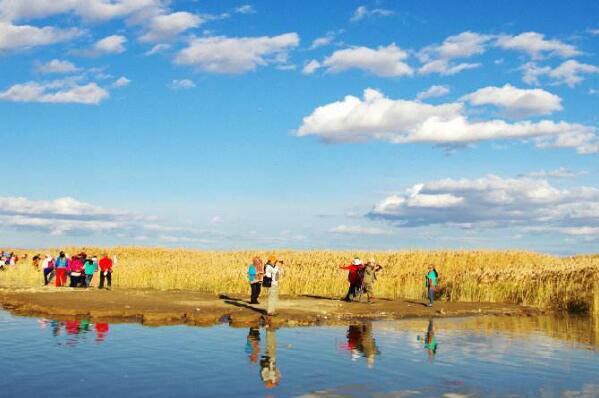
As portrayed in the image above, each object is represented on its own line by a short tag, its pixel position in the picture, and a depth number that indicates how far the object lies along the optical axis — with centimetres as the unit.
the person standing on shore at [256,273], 2984
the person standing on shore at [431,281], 3266
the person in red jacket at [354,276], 3309
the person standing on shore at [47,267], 4009
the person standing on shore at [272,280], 2675
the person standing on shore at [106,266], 3791
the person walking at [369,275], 3300
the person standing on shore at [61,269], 3919
